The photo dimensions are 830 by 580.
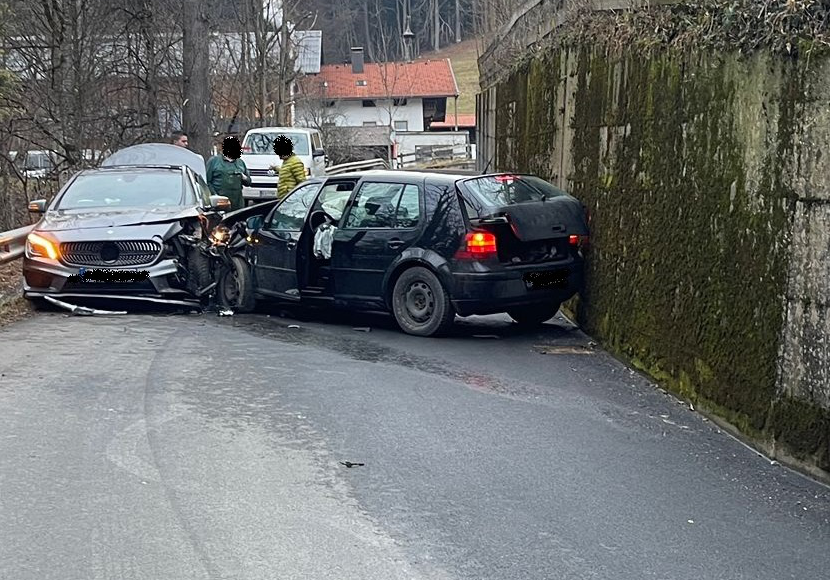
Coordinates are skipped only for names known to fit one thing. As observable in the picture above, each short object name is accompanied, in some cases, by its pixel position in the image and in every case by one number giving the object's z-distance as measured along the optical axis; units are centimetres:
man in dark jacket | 1666
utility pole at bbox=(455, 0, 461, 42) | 9935
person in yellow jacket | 1680
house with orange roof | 7344
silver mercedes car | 1180
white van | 2898
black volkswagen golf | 1022
